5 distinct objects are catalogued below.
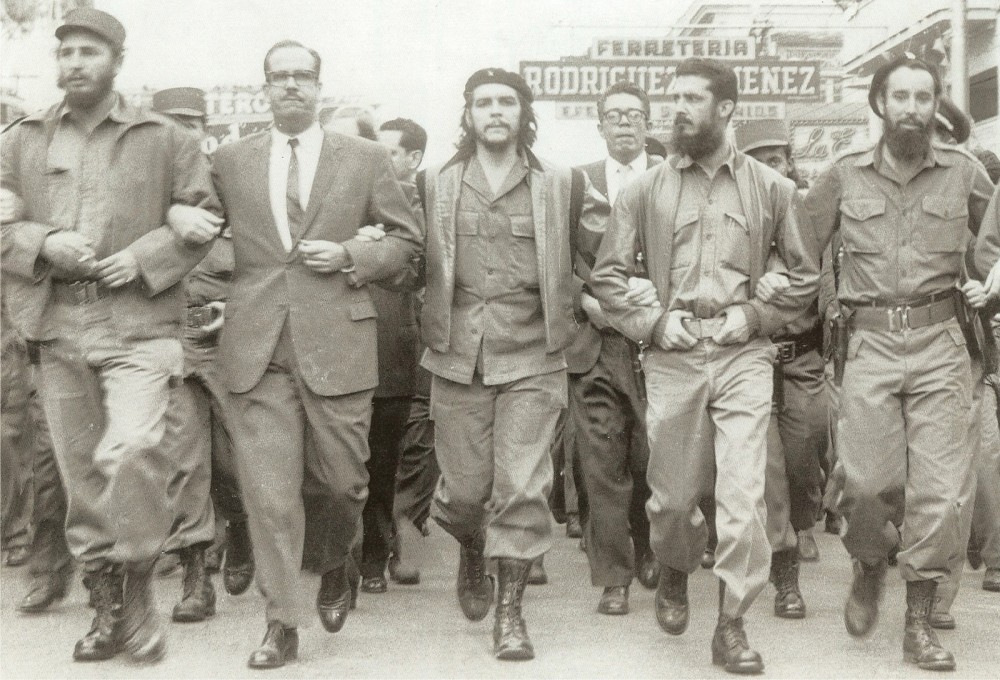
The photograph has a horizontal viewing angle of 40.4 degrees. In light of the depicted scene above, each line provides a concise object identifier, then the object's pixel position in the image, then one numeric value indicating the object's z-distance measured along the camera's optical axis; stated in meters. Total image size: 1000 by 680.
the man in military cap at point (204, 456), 6.38
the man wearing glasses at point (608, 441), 6.41
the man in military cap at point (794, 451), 6.38
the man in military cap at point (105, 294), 5.29
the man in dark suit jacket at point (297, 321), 5.41
